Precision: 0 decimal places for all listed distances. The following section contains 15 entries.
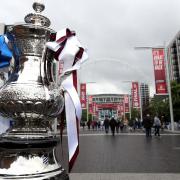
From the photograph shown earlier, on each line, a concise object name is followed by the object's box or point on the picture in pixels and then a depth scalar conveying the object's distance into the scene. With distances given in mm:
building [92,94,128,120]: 116438
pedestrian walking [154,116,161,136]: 17856
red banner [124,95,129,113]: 41516
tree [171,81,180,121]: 28609
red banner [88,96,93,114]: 45144
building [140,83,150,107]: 137350
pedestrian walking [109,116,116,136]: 20031
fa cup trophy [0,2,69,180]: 1056
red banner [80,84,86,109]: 31656
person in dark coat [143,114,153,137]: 17561
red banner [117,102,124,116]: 47666
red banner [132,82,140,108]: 31475
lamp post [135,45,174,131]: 21728
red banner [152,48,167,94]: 20734
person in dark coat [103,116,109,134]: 23078
